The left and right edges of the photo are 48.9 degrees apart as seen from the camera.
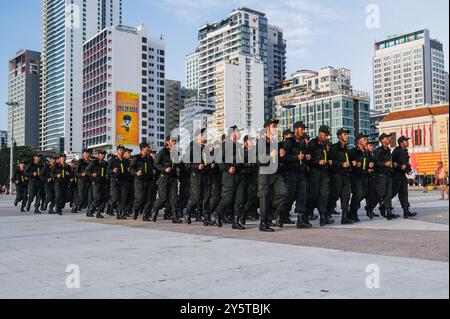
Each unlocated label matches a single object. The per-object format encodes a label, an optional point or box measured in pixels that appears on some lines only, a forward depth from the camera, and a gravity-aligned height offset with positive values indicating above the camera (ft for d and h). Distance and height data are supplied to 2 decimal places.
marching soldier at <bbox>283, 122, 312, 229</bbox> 30.40 +0.72
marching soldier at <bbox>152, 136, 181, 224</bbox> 36.94 +0.32
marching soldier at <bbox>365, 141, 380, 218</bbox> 37.75 -0.57
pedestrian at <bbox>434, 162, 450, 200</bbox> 64.41 -0.31
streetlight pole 158.51 +26.71
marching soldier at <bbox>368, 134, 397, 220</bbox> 35.70 +0.62
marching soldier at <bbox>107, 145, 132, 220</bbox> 42.93 +0.16
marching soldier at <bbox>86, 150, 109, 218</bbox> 45.80 +0.24
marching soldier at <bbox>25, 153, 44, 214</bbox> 56.29 +0.91
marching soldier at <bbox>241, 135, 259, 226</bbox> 31.73 +0.54
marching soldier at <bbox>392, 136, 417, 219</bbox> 36.37 +0.61
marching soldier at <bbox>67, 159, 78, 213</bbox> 54.75 -0.30
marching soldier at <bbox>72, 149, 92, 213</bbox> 50.14 +0.34
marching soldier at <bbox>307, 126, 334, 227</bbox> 31.96 +0.48
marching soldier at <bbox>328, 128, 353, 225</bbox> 33.32 +0.75
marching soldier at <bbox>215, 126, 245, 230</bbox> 31.60 +0.41
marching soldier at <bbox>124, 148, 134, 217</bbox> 43.47 -0.82
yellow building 220.23 +25.07
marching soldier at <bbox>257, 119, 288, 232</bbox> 29.30 +0.47
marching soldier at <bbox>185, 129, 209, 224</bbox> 34.98 +1.04
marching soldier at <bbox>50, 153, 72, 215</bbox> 50.26 +0.58
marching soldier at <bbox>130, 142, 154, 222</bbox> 39.73 +0.36
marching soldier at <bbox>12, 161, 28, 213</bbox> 61.24 +0.51
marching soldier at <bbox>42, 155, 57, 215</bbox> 53.16 +0.19
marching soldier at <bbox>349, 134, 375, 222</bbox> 34.76 +0.88
